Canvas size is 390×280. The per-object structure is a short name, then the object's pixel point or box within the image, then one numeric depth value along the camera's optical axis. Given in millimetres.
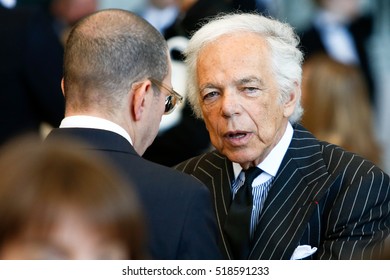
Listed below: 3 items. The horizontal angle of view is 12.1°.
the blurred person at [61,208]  2460
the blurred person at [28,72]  6434
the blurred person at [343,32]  8039
